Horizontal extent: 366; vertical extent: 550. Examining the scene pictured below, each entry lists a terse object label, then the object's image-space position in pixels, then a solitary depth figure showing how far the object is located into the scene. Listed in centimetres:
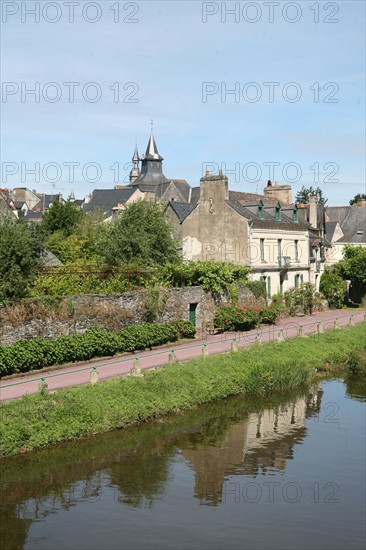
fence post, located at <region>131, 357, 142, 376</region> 2408
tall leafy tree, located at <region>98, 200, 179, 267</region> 3841
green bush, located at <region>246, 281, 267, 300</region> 4156
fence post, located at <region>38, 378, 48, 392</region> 2058
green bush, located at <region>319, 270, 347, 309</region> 5050
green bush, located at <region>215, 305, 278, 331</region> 3691
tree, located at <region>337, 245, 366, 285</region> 4997
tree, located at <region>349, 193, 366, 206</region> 13075
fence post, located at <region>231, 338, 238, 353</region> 2966
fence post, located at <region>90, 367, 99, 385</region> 2248
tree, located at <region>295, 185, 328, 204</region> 11244
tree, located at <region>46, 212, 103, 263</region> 4306
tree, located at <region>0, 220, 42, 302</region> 2605
